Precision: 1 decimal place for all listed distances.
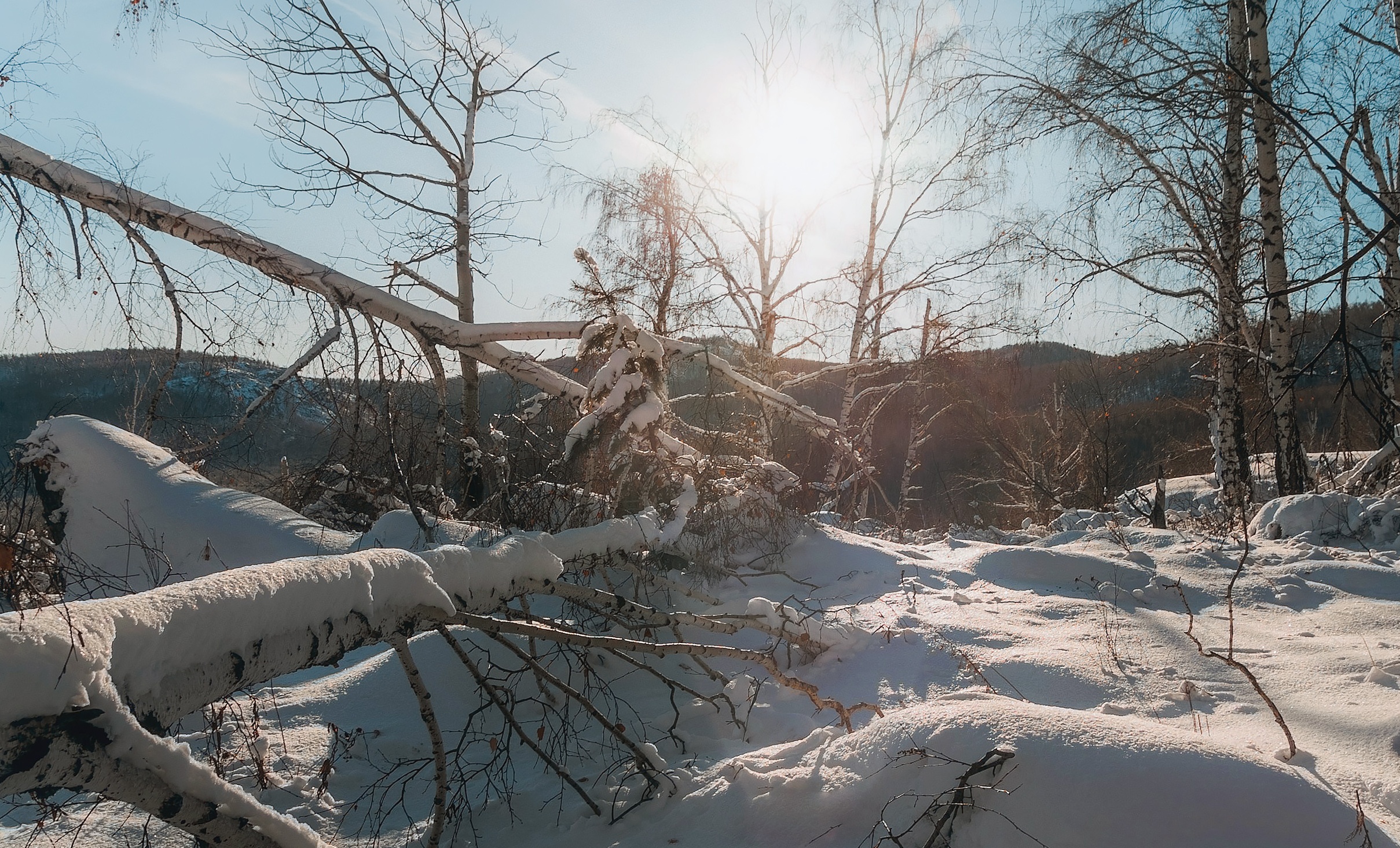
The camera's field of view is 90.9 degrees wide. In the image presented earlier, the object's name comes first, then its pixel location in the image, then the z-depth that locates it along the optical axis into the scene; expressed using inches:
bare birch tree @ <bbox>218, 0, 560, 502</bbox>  290.4
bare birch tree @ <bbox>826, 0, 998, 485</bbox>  451.2
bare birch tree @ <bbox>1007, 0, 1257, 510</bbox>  263.4
